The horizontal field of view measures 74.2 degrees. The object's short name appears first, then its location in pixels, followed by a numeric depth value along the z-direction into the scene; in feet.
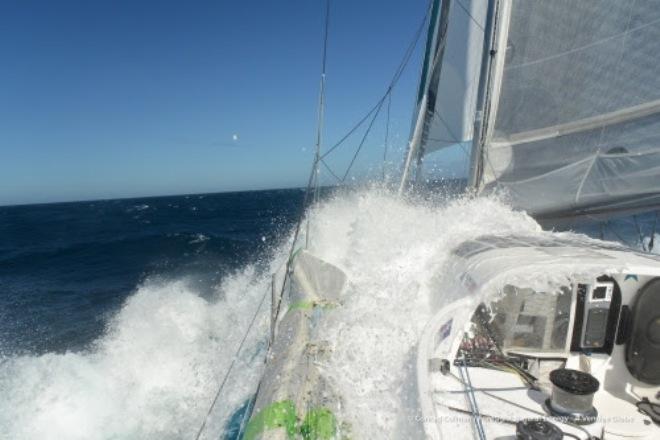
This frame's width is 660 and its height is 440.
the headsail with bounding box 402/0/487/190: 22.84
